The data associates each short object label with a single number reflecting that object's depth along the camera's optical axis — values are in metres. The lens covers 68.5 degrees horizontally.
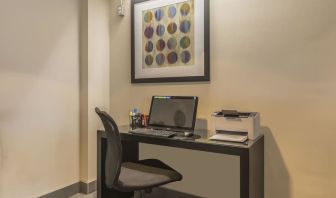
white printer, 1.76
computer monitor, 2.16
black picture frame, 2.22
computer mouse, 1.94
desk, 1.57
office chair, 1.58
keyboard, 1.92
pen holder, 2.40
